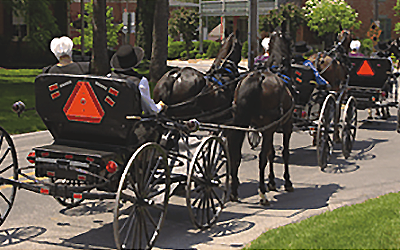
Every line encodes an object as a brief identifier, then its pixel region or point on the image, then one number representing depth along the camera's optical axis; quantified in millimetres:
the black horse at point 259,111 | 9266
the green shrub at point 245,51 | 51844
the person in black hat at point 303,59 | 12695
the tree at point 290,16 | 52450
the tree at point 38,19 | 30922
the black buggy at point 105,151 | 6926
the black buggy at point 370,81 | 15922
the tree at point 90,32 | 55425
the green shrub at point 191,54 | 56994
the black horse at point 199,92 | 10078
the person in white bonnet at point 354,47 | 17422
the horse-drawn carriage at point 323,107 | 11330
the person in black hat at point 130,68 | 7656
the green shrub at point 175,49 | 56969
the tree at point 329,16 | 54562
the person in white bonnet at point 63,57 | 7828
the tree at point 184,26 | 56688
